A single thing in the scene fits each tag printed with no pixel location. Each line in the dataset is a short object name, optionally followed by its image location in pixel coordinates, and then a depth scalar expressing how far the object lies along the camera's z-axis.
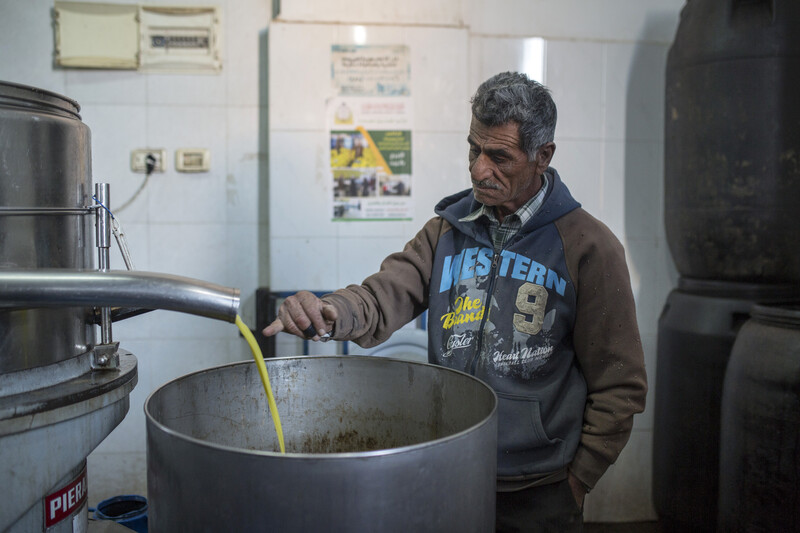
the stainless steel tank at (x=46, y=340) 0.84
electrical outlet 2.21
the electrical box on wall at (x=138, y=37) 2.16
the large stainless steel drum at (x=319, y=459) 0.60
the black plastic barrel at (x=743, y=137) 1.95
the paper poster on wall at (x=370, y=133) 2.20
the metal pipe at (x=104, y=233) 1.03
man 1.19
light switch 2.22
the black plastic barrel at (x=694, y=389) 2.05
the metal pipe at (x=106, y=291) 0.71
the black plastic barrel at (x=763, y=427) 1.68
